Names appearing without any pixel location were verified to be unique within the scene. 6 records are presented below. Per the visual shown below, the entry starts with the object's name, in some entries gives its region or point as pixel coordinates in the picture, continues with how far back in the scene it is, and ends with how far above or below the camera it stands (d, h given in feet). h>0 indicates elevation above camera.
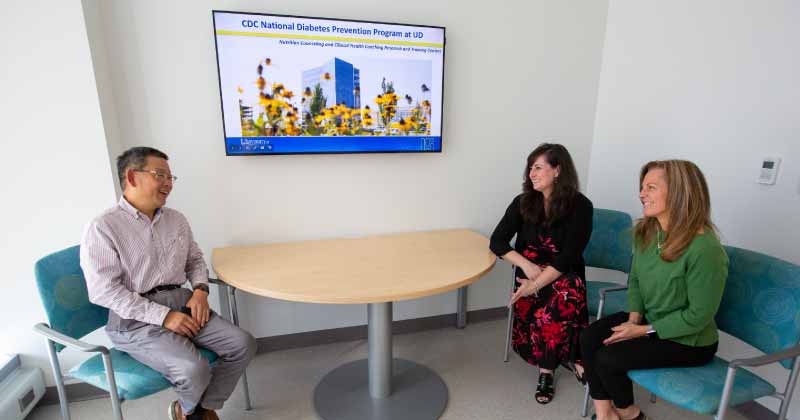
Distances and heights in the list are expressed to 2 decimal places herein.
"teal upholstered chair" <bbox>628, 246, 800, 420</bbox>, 4.72 -2.67
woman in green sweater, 5.11 -2.22
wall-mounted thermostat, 6.18 -0.76
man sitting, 5.24 -2.43
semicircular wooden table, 5.71 -2.40
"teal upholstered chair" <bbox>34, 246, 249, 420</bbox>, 4.87 -2.77
